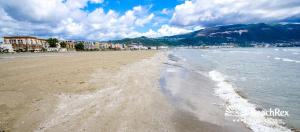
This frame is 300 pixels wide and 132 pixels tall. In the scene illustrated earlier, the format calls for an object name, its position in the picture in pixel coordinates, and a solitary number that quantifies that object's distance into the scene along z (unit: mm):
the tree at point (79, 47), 113459
